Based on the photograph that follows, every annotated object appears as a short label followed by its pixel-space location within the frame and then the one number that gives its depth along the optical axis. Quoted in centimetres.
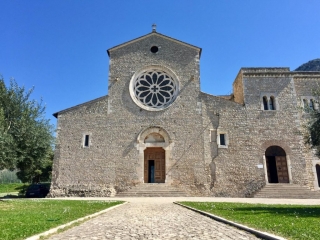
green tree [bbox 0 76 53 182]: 1446
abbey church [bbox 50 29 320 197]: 2039
